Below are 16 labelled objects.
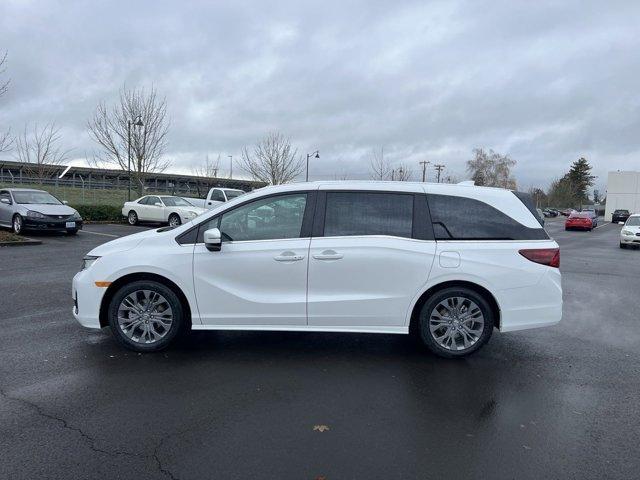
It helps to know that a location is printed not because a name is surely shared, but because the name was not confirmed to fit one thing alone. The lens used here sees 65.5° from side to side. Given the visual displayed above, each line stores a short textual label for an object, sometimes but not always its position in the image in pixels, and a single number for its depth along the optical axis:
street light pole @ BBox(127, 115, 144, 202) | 27.81
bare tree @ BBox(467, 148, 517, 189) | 86.19
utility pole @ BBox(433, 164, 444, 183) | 73.06
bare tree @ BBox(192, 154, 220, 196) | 51.50
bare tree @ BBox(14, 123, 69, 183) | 35.84
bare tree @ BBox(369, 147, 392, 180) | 49.39
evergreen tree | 104.00
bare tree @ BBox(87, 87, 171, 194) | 28.31
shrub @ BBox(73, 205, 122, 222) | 23.52
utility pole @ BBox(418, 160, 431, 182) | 68.56
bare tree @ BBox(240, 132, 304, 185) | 40.12
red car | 37.19
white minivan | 4.92
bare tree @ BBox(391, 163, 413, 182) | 50.84
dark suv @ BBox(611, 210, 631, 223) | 55.13
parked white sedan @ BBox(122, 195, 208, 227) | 21.73
